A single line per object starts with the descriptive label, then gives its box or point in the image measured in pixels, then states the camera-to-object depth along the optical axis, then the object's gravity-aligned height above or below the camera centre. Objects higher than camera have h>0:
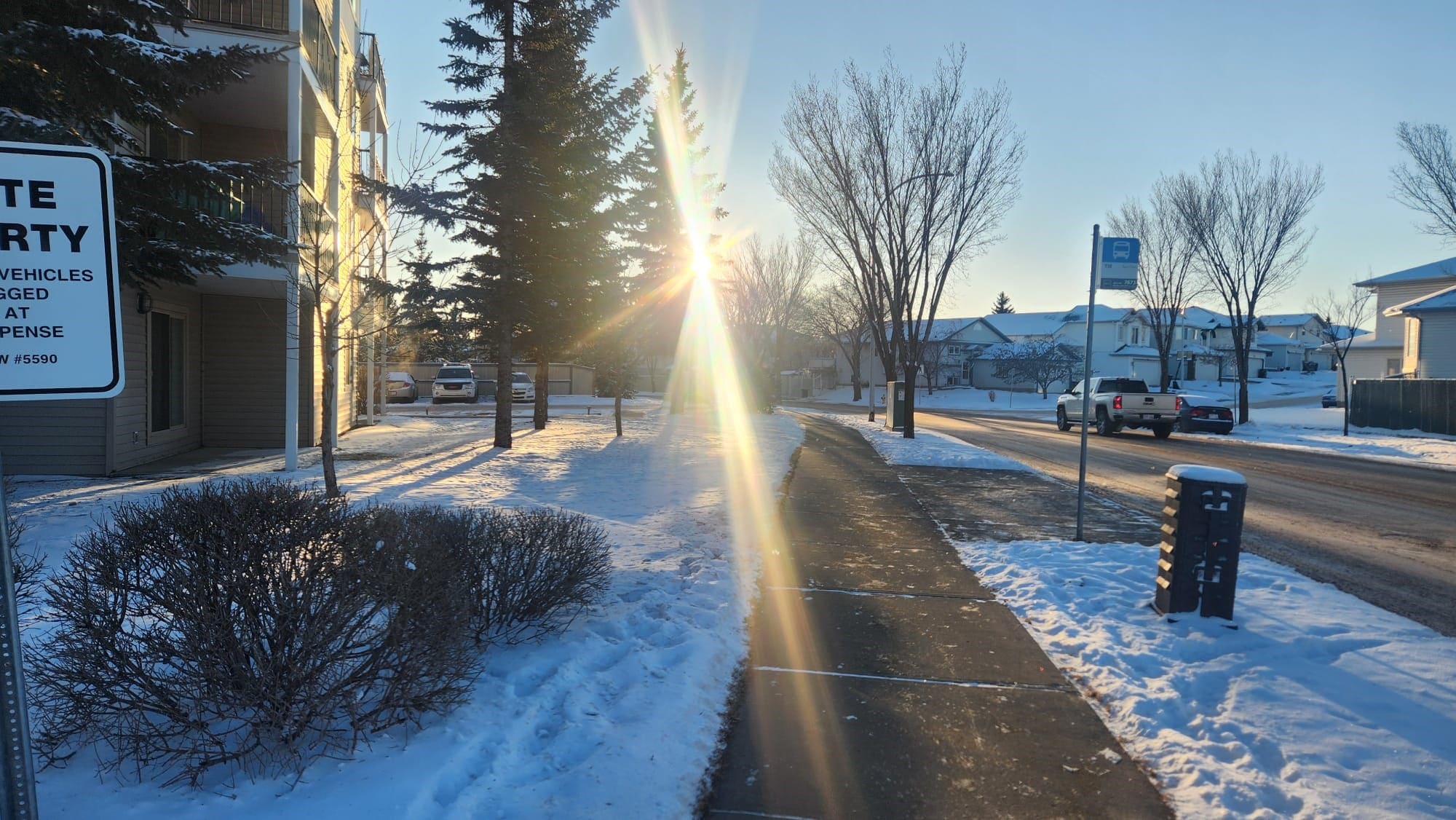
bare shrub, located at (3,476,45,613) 4.41 -1.24
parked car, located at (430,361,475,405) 37.03 -0.78
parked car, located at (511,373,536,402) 37.88 -0.85
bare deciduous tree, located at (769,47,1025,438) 19.91 +4.36
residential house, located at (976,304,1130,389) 69.12 +4.55
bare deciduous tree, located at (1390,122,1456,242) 20.42 +5.32
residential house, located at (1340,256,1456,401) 30.36 +2.64
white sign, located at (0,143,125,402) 2.35 +0.23
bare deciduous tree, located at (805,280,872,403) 54.23 +3.92
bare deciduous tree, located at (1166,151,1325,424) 26.84 +5.08
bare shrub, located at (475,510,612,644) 4.77 -1.24
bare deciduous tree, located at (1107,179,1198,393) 29.97 +3.53
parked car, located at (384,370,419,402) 38.00 -0.96
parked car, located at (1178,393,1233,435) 27.08 -0.96
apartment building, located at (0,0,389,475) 11.82 +0.83
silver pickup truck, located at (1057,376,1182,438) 24.17 -0.64
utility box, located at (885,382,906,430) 24.73 -0.84
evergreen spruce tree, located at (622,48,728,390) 28.36 +4.89
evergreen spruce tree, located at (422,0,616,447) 15.34 +3.86
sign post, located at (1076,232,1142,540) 7.73 +1.13
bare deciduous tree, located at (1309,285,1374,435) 27.11 +1.94
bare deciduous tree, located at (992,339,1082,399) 62.41 +1.45
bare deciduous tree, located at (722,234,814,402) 43.19 +3.71
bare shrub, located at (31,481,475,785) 3.14 -1.12
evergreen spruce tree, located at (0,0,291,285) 7.71 +2.55
